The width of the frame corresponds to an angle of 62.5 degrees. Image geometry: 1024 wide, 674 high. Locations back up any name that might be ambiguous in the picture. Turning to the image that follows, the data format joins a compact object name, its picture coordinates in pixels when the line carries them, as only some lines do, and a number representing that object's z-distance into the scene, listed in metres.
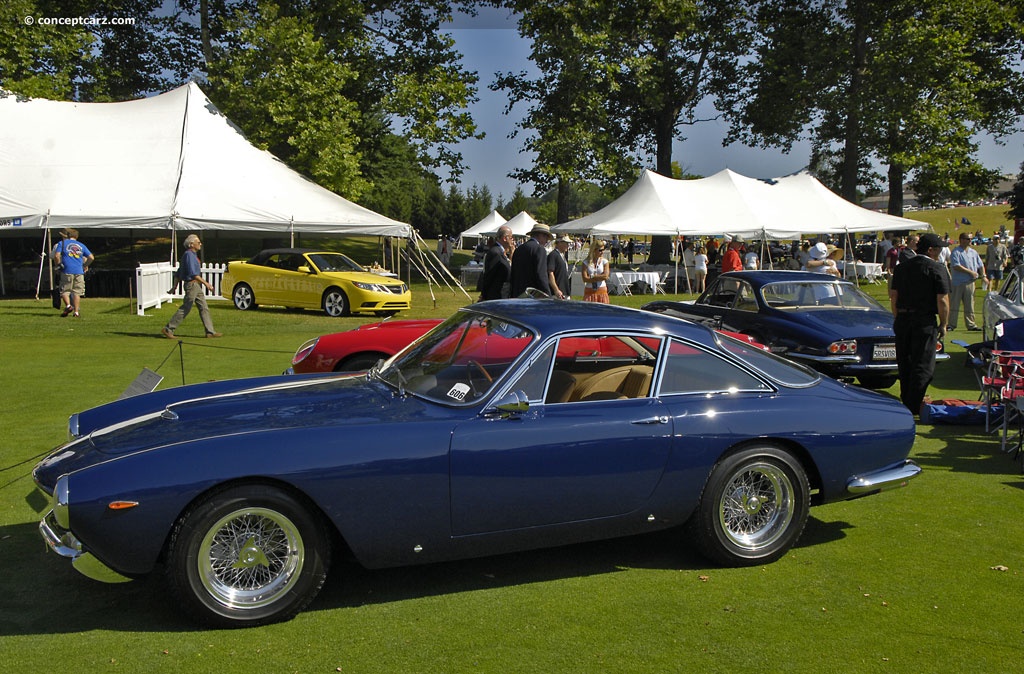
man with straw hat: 9.91
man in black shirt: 7.91
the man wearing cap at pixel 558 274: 10.66
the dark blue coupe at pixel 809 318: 9.65
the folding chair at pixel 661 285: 28.28
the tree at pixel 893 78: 32.28
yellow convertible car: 18.70
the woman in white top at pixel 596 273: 14.26
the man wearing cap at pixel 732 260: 17.42
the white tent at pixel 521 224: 39.13
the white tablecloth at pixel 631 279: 27.30
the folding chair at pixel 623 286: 27.08
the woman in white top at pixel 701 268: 26.72
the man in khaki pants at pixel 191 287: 13.78
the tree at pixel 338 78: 27.86
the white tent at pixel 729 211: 25.12
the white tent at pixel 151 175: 20.50
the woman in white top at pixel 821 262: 15.73
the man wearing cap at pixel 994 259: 24.97
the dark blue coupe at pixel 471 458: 3.72
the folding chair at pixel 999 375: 7.08
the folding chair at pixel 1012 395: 6.79
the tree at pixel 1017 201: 50.47
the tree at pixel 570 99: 32.78
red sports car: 7.82
